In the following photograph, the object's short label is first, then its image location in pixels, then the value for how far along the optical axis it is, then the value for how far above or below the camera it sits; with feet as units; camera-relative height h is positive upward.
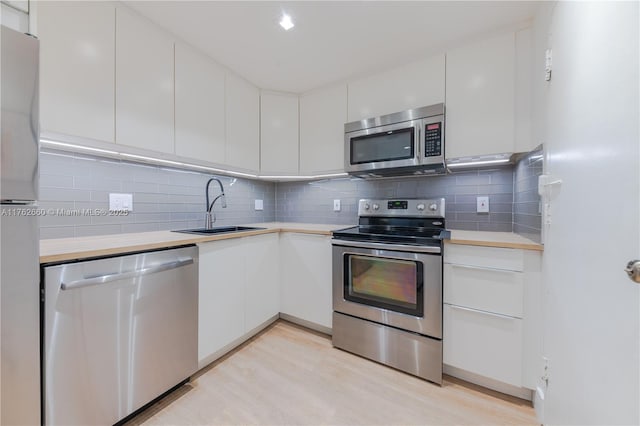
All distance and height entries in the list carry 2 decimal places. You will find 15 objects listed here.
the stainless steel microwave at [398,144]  5.64 +1.69
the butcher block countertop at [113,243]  3.23 -0.55
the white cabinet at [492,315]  4.21 -1.90
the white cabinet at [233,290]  5.07 -1.89
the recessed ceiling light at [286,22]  4.66 +3.68
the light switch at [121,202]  5.15 +0.18
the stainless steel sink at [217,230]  6.07 -0.53
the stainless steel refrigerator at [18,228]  2.57 -0.20
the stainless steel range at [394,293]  4.90 -1.82
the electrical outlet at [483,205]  6.12 +0.16
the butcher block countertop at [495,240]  4.19 -0.54
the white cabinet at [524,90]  4.85 +2.45
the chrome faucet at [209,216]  6.72 -0.15
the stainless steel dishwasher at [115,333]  3.11 -1.85
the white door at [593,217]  2.14 -0.05
